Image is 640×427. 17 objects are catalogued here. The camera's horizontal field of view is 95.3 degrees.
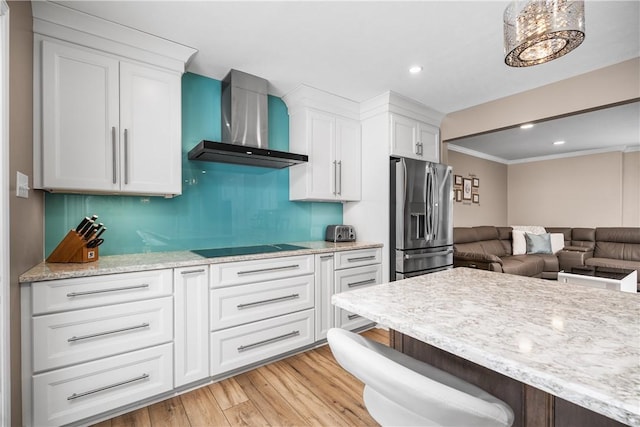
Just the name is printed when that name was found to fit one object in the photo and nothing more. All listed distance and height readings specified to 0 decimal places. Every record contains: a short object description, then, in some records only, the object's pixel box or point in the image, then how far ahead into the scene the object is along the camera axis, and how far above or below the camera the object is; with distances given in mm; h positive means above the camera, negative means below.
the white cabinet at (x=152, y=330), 1487 -722
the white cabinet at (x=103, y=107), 1706 +698
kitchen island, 565 -317
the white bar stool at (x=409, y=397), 599 -390
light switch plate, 1393 +148
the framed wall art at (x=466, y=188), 5637 +501
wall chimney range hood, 2443 +824
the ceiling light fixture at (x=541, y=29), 1105 +734
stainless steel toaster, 3157 -208
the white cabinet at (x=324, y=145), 2865 +720
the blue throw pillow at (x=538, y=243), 5219 -524
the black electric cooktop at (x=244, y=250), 2190 -296
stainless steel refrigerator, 2920 -30
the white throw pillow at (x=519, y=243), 5289 -529
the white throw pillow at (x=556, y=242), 5332 -517
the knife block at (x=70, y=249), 1749 -208
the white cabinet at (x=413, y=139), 3074 +843
